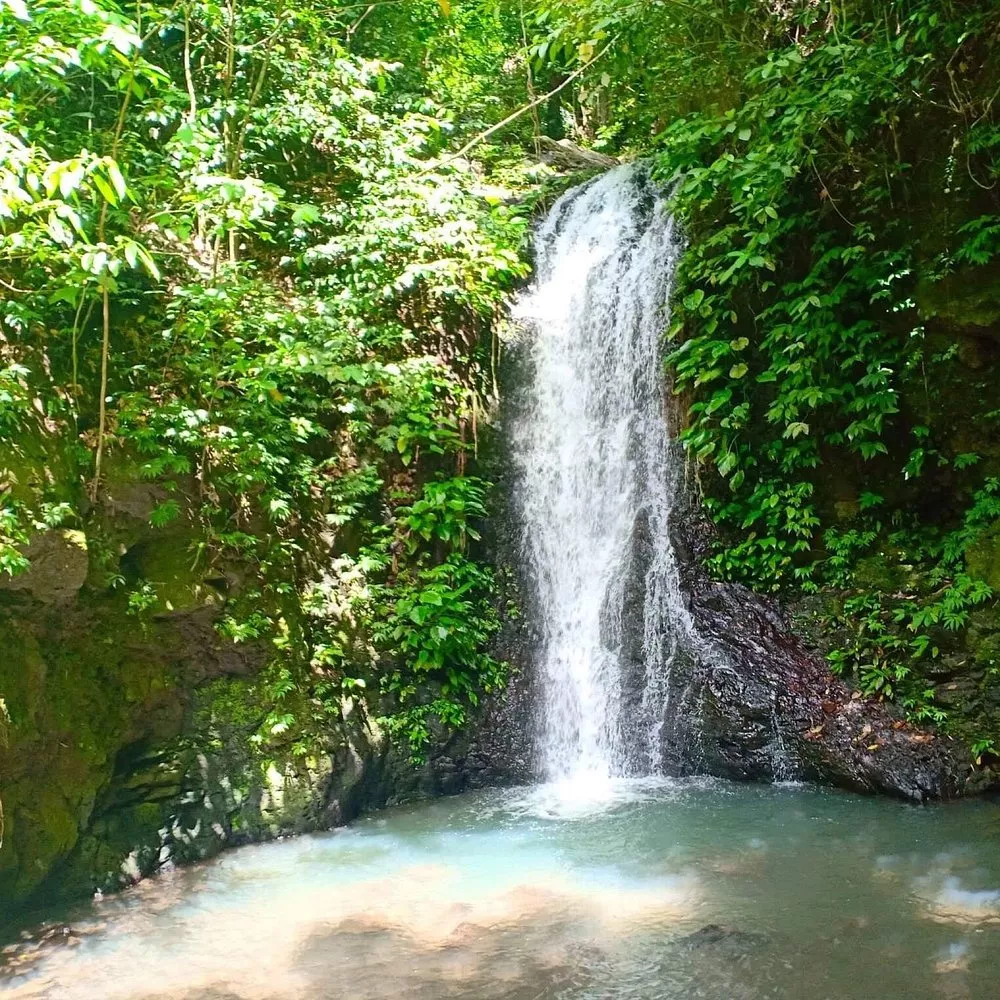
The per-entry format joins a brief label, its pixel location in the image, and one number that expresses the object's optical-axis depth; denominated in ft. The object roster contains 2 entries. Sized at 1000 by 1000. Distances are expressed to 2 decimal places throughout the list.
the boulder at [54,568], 14.21
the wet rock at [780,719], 18.12
